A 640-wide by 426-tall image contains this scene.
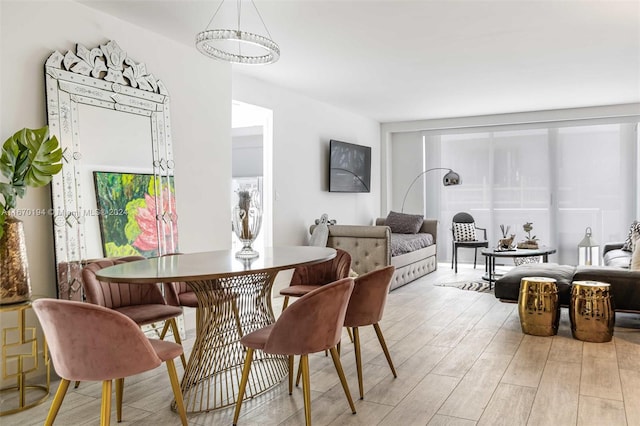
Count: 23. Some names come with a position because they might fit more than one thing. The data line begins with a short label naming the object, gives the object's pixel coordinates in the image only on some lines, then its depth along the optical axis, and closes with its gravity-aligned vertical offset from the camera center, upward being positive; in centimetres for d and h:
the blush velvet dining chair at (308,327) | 228 -59
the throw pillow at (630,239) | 605 -54
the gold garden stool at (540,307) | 406 -90
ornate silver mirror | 333 +47
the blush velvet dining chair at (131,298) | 278 -58
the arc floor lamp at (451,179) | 766 +30
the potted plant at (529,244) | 655 -62
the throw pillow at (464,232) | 788 -53
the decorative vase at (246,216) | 291 -8
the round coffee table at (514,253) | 611 -69
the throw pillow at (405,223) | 789 -37
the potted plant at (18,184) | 279 +13
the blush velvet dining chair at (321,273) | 349 -52
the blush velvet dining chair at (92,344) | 193 -55
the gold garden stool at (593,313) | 386 -91
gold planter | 277 -34
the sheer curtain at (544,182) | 766 +25
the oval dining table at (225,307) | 239 -61
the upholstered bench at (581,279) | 401 -71
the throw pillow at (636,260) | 441 -59
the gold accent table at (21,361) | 275 -94
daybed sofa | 589 -57
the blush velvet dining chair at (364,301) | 279 -57
